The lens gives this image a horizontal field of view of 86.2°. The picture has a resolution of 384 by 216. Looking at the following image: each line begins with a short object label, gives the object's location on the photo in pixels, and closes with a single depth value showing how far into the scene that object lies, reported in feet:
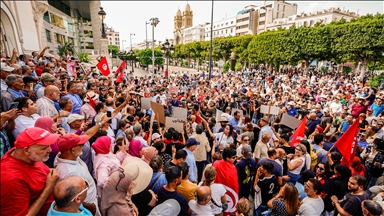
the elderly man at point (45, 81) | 15.20
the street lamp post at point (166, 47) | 60.77
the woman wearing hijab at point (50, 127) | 8.75
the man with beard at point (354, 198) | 9.09
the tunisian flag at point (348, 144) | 13.38
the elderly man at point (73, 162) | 7.20
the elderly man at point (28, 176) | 5.44
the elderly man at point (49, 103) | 12.25
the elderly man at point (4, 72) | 15.30
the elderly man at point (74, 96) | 15.19
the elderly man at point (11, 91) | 12.02
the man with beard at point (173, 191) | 8.10
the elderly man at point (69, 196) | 5.32
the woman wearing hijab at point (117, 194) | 7.16
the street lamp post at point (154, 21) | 68.97
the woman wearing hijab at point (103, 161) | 8.57
